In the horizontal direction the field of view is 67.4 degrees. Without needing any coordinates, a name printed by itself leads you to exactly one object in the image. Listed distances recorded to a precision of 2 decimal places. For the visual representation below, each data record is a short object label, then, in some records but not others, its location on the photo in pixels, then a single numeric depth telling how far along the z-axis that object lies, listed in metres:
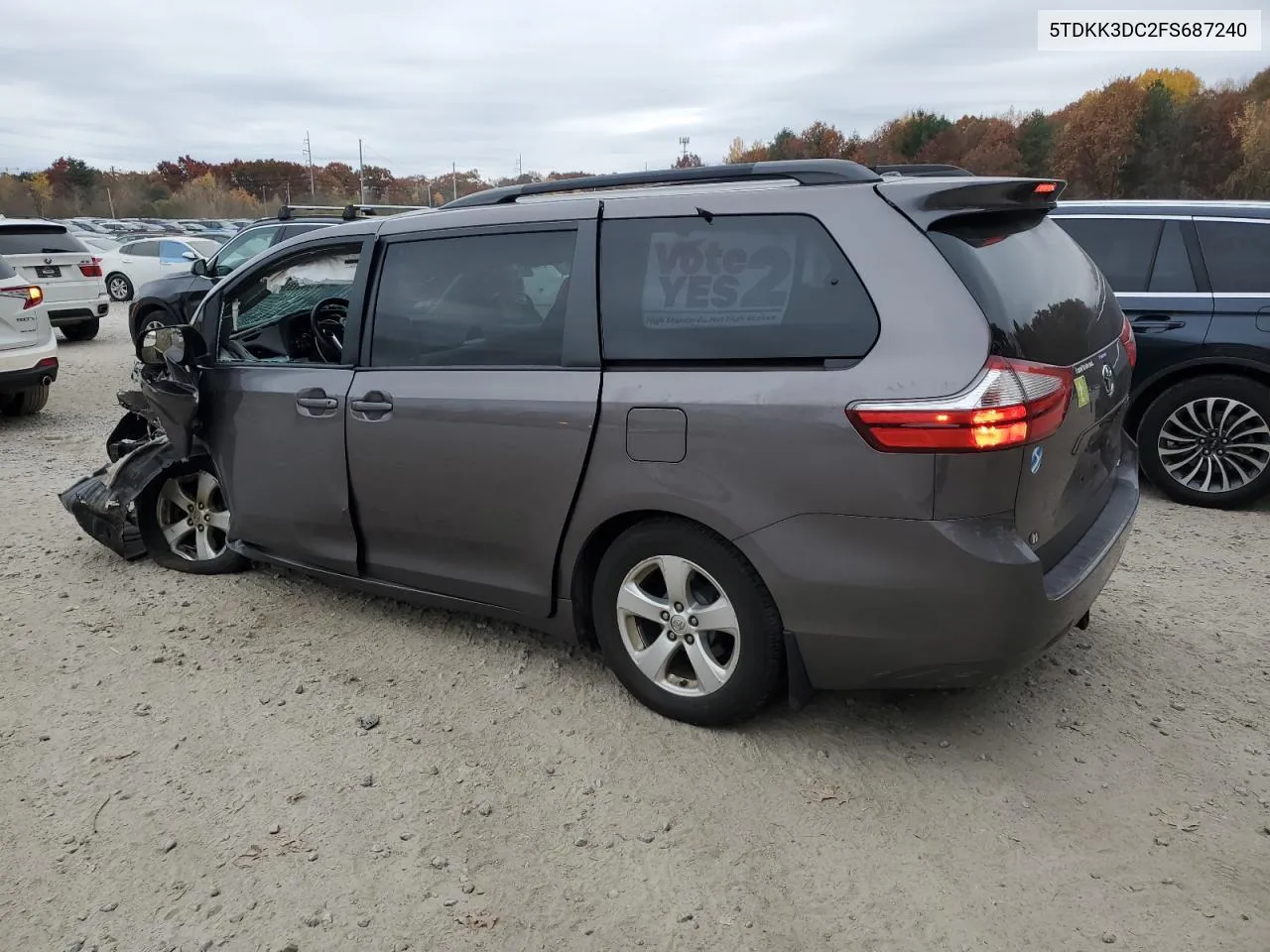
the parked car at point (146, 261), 19.53
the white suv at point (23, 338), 7.96
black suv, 11.45
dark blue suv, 5.52
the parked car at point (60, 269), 12.16
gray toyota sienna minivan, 2.61
